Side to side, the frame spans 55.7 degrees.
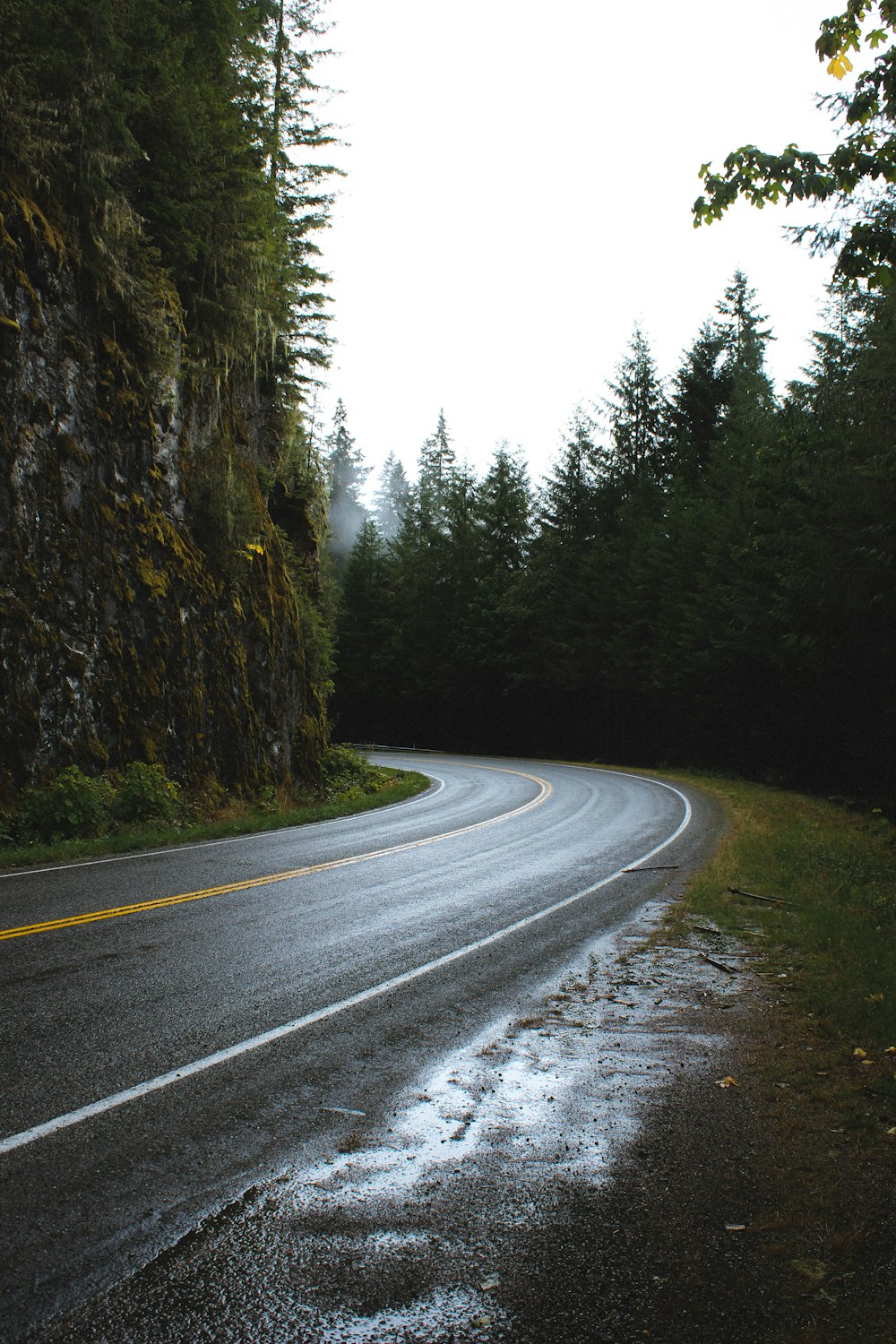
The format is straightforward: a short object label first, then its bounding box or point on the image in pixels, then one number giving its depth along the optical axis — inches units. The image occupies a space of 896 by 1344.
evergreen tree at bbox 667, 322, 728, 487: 1713.8
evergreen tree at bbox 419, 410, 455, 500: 2642.7
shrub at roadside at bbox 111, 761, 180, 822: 552.7
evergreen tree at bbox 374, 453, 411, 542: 3774.6
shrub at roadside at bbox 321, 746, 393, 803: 899.4
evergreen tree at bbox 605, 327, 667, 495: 1737.2
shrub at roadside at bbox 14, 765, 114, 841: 484.7
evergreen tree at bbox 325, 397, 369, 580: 3405.8
